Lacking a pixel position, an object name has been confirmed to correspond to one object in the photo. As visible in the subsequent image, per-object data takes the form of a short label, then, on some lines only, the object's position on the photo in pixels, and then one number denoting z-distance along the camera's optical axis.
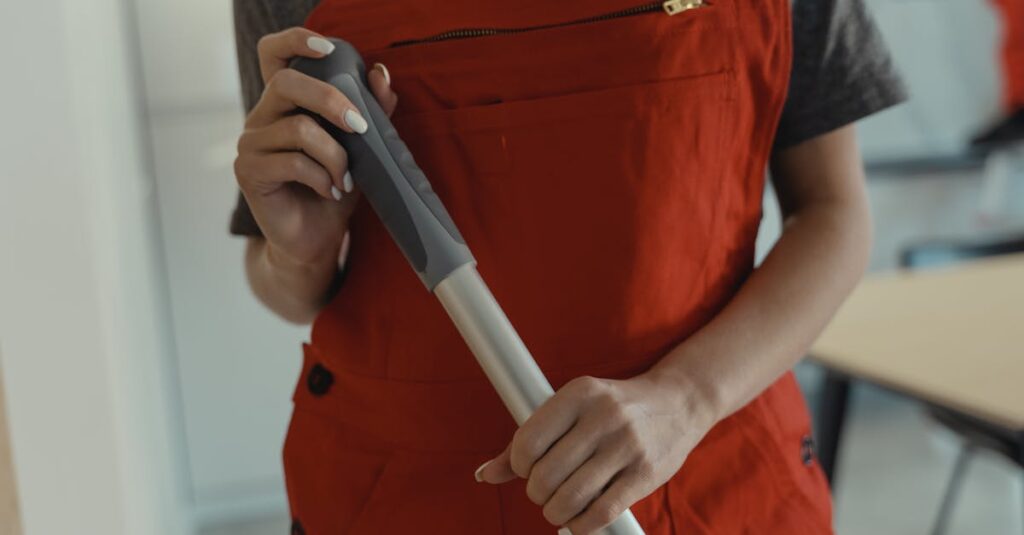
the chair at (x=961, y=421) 1.49
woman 0.61
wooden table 1.27
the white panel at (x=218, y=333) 2.14
